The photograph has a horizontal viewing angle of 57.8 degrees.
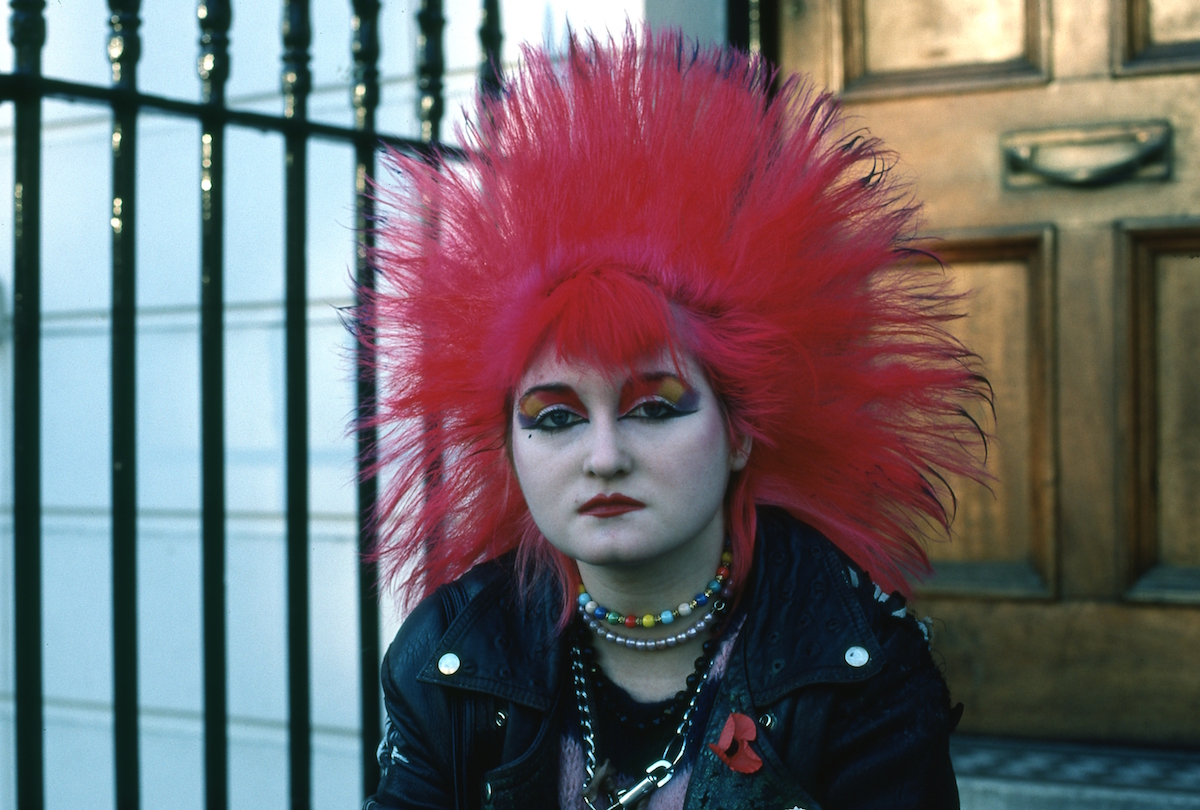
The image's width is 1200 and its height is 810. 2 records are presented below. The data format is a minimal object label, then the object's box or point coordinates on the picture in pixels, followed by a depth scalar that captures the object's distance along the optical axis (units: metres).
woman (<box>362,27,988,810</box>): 1.17
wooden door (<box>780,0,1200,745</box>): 2.05
